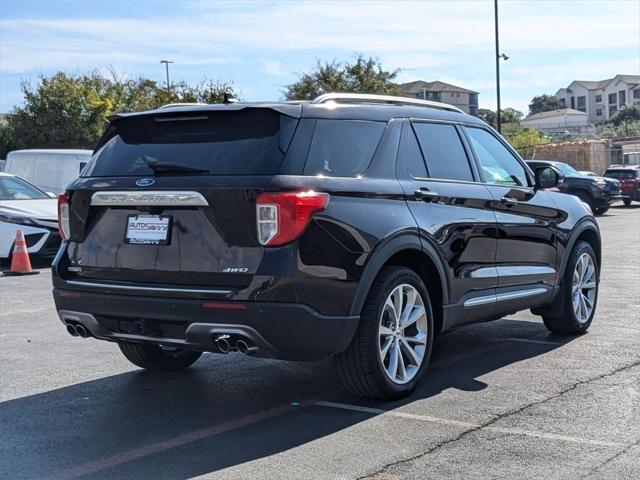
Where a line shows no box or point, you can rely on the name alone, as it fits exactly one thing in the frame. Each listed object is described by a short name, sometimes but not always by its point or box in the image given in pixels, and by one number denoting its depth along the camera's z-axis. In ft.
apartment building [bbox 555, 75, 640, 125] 470.39
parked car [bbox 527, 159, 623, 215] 88.58
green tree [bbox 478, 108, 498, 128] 203.62
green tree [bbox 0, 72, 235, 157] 125.18
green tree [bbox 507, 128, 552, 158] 210.79
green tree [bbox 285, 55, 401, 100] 150.10
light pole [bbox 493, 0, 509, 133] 122.93
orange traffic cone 43.09
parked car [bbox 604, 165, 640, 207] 104.27
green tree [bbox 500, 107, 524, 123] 453.37
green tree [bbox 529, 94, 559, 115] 566.77
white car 45.06
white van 60.80
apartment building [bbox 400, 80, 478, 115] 413.39
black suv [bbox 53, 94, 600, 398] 15.83
